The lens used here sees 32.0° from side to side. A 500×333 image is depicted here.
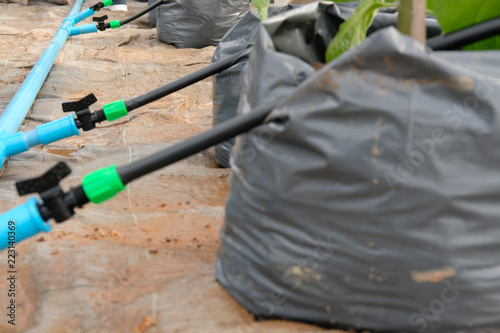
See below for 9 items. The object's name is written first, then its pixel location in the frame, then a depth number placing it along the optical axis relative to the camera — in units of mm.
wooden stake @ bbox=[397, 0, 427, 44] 606
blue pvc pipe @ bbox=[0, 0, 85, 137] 994
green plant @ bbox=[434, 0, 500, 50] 586
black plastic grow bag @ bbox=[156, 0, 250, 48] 1832
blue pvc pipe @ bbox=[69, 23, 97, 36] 1697
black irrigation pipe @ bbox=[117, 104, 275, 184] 568
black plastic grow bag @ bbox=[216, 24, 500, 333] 513
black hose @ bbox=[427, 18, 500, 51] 576
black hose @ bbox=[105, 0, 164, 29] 1723
